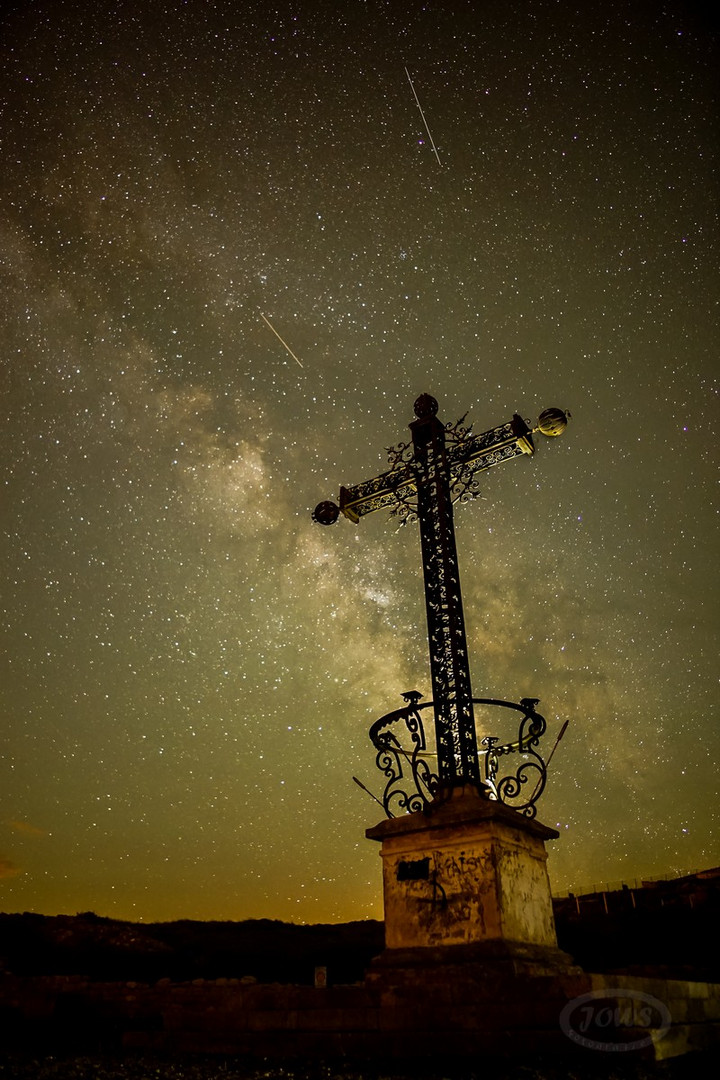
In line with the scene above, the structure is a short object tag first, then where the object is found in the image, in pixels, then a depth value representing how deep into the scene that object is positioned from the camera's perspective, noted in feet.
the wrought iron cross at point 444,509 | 23.70
